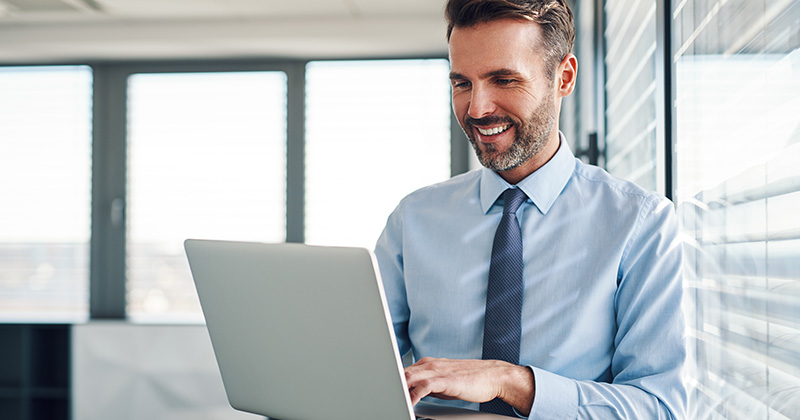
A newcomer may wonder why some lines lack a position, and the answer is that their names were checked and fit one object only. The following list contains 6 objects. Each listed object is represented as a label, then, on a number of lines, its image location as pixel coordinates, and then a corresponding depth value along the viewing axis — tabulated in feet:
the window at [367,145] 11.39
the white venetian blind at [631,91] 4.25
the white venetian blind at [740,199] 2.15
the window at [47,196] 11.85
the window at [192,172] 11.55
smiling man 2.75
